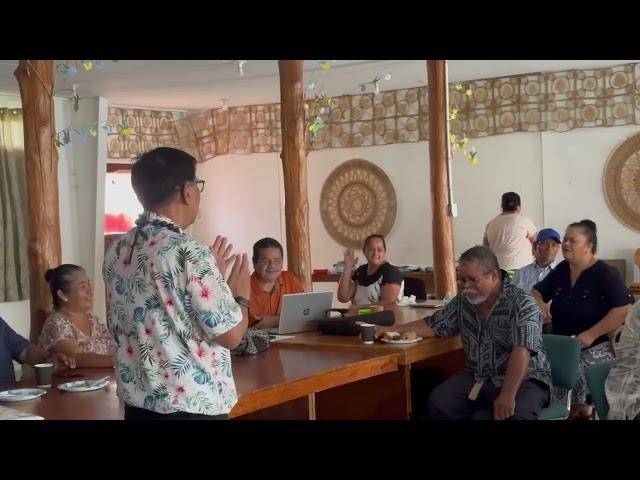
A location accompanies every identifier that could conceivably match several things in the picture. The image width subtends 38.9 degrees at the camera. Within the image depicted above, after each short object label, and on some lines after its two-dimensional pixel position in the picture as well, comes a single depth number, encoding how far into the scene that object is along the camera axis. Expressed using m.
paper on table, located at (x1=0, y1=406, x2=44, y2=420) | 2.95
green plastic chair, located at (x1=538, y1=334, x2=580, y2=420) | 4.25
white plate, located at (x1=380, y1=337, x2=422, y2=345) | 4.42
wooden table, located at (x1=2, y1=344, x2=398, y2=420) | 3.18
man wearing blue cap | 6.34
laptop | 4.80
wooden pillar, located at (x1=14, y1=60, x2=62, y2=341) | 4.92
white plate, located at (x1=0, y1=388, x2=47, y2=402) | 3.30
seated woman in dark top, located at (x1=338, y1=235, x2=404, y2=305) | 6.25
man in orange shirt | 5.30
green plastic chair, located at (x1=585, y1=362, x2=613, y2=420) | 3.50
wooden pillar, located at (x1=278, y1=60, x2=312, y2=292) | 6.87
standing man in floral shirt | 2.59
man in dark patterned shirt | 4.12
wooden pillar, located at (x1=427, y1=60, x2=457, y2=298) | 7.36
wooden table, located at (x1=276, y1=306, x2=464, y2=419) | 4.34
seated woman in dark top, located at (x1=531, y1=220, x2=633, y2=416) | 4.81
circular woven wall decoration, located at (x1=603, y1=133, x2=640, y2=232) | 8.12
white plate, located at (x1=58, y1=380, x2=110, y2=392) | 3.46
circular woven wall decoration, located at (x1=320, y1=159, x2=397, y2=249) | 9.72
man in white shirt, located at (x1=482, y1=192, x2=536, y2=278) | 7.59
